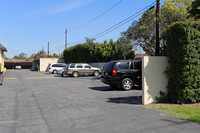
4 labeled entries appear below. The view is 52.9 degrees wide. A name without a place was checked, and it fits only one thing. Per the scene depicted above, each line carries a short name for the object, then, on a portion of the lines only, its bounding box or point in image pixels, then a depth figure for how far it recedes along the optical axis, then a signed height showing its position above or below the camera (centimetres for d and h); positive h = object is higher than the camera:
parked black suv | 1250 -42
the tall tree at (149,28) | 1842 +387
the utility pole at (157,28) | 1603 +317
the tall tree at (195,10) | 1400 +413
